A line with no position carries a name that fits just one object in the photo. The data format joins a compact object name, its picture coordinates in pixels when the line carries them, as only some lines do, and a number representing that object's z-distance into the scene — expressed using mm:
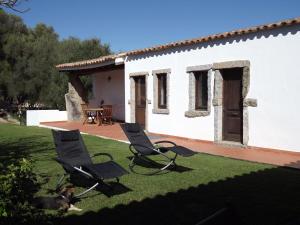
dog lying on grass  3308
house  6171
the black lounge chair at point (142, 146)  4865
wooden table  11396
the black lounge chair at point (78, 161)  3701
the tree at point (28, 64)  18287
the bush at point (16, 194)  2601
